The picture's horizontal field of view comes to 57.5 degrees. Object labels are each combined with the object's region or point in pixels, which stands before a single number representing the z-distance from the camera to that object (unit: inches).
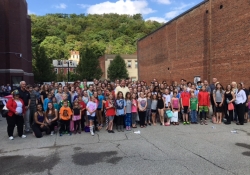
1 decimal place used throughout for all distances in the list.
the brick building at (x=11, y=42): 912.3
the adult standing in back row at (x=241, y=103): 382.6
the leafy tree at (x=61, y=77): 2238.7
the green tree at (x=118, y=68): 1812.3
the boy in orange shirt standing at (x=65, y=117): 330.3
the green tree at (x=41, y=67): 1469.0
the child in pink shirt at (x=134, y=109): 369.9
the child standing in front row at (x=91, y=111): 336.8
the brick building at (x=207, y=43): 617.0
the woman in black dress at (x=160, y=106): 385.3
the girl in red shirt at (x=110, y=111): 346.0
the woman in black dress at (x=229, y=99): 387.8
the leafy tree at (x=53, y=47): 3371.1
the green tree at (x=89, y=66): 1664.6
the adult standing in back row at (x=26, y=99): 338.4
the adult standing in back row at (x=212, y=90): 413.4
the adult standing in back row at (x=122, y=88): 398.5
